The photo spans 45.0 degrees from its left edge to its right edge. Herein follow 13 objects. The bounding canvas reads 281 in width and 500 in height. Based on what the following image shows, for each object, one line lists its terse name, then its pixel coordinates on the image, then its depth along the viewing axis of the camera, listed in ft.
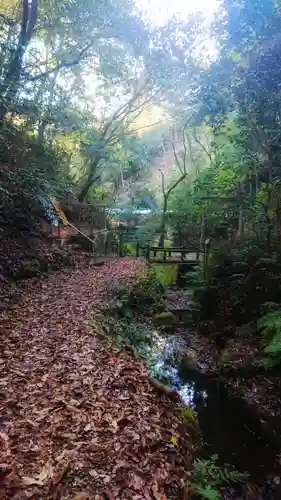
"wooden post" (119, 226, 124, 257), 55.01
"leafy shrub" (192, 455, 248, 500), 10.26
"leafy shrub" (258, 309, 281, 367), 19.34
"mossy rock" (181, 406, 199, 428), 14.70
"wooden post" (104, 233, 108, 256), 53.88
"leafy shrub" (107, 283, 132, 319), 26.42
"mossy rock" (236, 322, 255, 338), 25.07
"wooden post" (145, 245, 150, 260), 49.10
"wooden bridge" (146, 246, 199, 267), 47.32
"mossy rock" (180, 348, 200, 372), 23.84
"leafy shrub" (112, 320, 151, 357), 21.72
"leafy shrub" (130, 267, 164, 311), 32.07
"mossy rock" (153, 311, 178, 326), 31.27
